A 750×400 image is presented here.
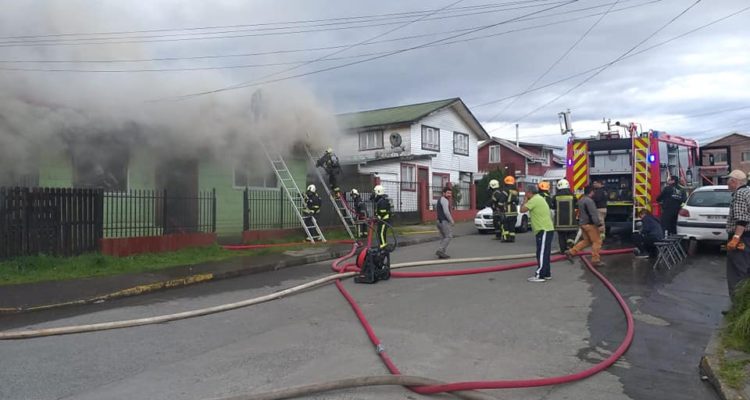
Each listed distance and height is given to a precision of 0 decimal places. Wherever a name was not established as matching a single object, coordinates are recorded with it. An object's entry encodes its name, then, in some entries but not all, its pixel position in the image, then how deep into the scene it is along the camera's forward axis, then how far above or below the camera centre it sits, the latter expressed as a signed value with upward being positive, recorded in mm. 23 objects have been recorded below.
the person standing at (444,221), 11805 -322
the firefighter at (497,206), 15430 -5
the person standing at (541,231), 9070 -425
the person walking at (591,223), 10359 -332
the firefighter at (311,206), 15680 +16
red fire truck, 13297 +1152
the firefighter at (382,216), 10234 -182
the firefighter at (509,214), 15062 -229
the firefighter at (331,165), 15961 +1213
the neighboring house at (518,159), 42781 +3727
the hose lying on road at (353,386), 4029 -1373
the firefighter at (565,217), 11742 -246
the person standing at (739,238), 6234 -381
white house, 25453 +3353
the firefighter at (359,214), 16969 -249
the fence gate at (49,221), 10148 -256
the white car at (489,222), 18477 -545
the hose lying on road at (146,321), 6156 -1378
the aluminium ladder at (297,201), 15461 +176
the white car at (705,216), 11258 -226
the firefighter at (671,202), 12609 +72
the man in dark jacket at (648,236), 10789 -619
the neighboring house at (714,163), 16375 +1266
